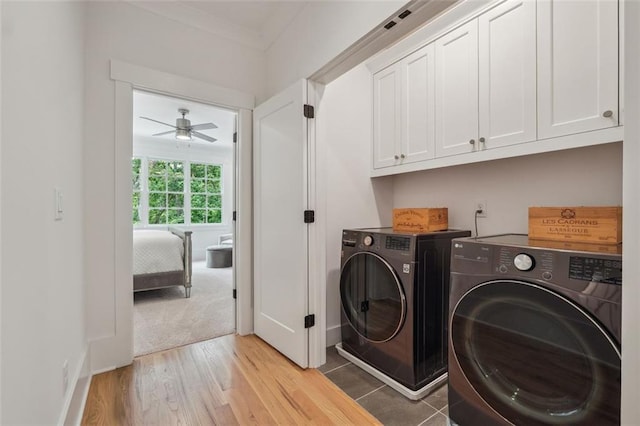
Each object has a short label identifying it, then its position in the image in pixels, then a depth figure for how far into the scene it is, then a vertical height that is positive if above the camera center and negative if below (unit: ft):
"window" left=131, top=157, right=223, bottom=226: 19.71 +1.34
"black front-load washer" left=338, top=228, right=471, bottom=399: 5.72 -1.91
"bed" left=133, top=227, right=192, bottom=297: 11.60 -2.01
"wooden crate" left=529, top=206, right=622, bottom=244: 4.08 -0.19
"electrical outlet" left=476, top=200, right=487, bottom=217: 6.81 +0.10
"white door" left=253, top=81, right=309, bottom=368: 6.68 -0.31
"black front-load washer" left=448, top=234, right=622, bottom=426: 3.34 -1.59
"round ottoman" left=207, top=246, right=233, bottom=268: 18.08 -2.74
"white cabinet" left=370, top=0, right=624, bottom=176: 4.48 +2.38
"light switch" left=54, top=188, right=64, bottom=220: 4.14 +0.10
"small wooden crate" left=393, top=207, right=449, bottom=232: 6.61 -0.19
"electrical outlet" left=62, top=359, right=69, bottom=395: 4.37 -2.48
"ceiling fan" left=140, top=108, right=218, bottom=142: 13.98 +4.01
